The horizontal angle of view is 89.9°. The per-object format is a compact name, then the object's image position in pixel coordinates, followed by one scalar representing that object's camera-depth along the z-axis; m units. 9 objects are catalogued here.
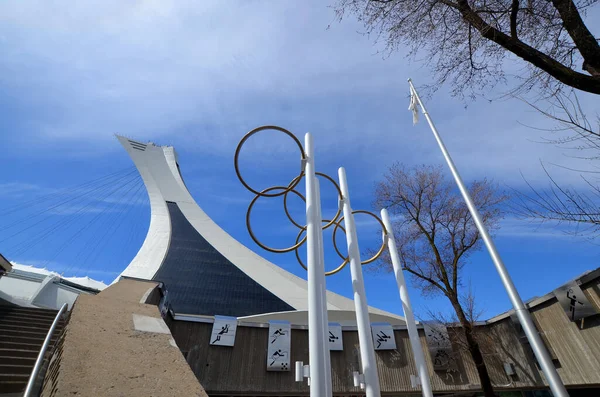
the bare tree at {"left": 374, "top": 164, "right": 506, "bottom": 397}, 8.02
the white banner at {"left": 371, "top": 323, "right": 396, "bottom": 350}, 9.17
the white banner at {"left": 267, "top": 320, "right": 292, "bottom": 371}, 8.59
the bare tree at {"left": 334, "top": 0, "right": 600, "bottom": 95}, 3.06
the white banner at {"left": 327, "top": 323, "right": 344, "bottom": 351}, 9.02
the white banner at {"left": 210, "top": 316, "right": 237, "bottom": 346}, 8.62
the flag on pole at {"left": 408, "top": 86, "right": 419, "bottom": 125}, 6.74
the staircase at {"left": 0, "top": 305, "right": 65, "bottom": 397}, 3.33
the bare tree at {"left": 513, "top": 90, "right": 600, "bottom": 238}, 2.93
